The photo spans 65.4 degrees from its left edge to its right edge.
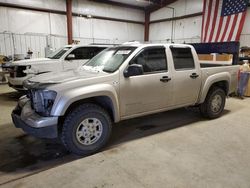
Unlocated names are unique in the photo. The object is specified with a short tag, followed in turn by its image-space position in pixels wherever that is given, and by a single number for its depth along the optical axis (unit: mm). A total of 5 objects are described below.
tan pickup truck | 2619
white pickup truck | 6082
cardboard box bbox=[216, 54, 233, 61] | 5991
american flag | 9836
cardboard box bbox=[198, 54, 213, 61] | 6484
